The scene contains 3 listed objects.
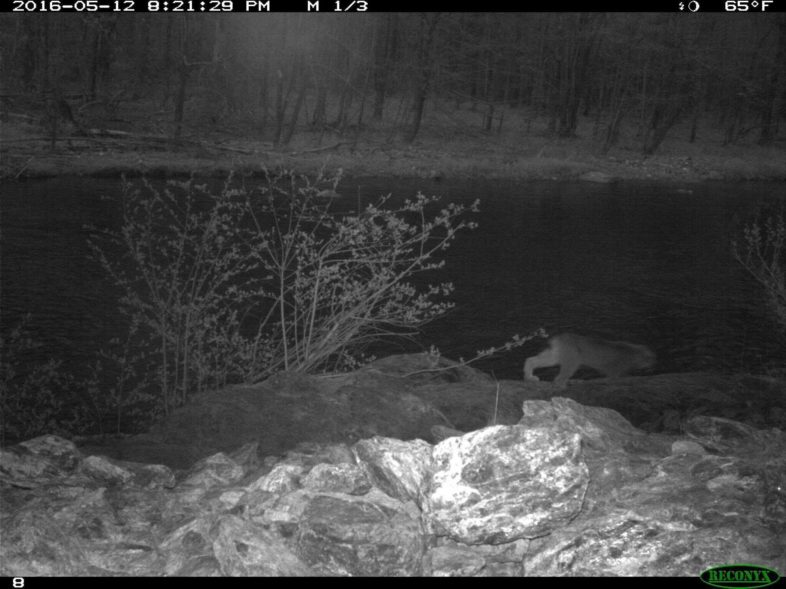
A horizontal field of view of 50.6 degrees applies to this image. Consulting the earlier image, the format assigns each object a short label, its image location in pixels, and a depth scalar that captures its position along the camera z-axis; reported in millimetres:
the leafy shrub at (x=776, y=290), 9633
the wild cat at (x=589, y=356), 8578
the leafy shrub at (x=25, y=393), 6867
